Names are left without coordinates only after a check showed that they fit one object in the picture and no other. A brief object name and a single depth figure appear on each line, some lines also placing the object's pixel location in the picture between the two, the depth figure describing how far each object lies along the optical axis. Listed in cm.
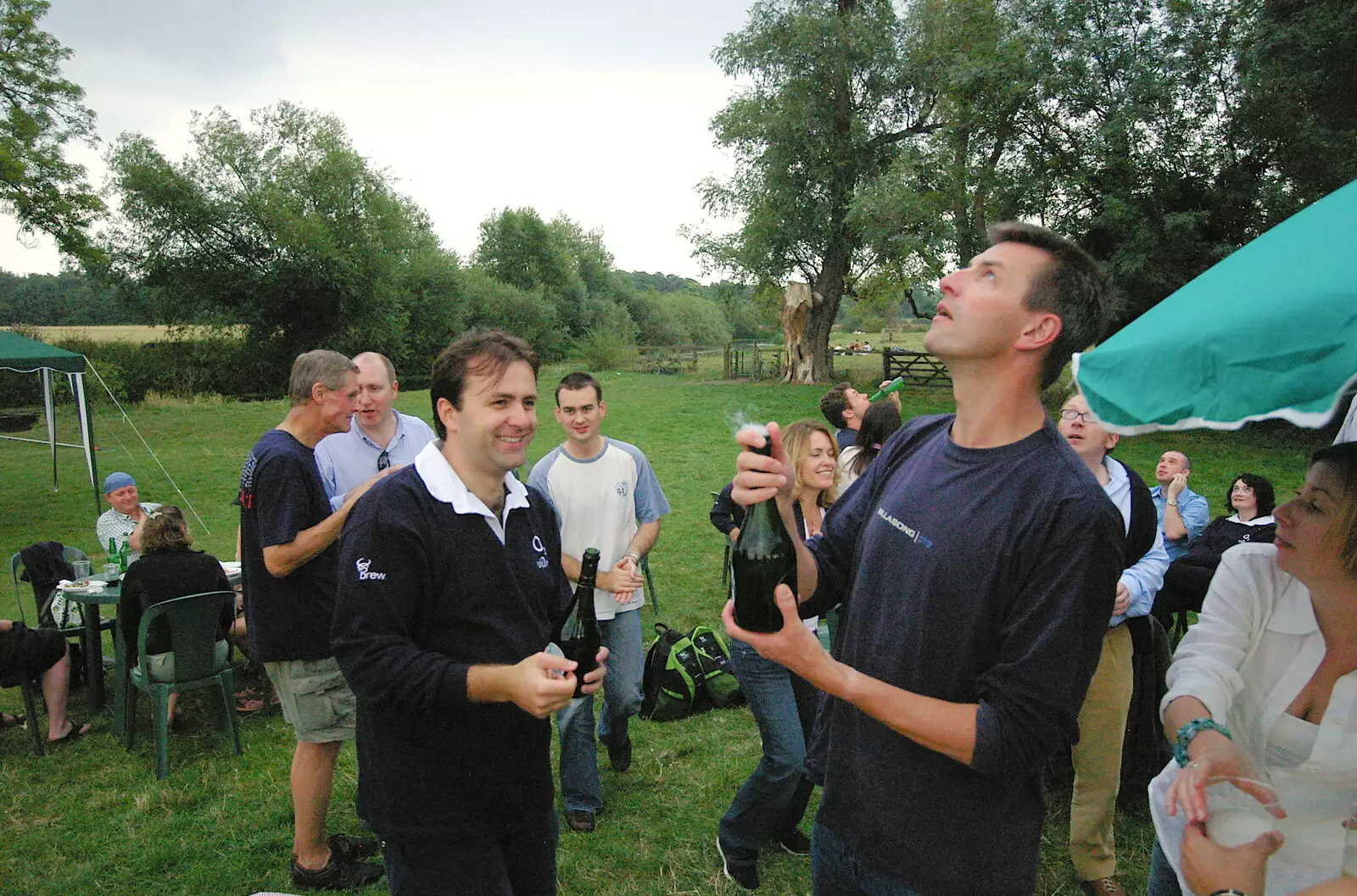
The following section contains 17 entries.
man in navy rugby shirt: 200
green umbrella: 148
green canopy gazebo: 1041
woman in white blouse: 183
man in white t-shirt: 438
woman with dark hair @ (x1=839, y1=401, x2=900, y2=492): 474
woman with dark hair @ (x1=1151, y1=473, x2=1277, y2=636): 489
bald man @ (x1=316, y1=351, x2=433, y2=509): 429
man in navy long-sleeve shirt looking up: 163
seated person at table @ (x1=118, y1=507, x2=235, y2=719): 517
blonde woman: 359
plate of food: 583
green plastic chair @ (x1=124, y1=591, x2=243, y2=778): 498
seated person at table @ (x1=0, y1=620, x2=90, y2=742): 525
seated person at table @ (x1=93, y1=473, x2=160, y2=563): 671
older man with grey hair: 339
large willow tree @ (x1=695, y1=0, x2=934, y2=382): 2455
